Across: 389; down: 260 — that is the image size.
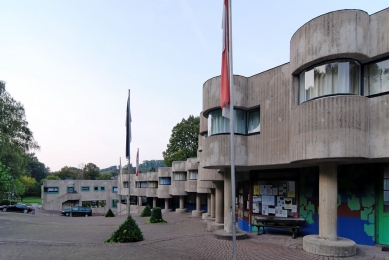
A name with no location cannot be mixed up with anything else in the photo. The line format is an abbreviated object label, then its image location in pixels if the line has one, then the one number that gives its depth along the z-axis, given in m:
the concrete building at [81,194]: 60.75
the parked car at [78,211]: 43.15
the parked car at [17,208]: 41.13
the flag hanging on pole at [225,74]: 8.10
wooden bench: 13.95
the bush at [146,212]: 32.56
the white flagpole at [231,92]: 7.33
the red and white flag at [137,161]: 37.49
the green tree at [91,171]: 100.62
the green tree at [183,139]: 57.81
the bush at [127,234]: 13.30
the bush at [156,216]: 23.94
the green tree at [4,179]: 32.28
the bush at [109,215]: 37.47
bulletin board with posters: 14.81
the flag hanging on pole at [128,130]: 16.27
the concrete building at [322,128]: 9.75
